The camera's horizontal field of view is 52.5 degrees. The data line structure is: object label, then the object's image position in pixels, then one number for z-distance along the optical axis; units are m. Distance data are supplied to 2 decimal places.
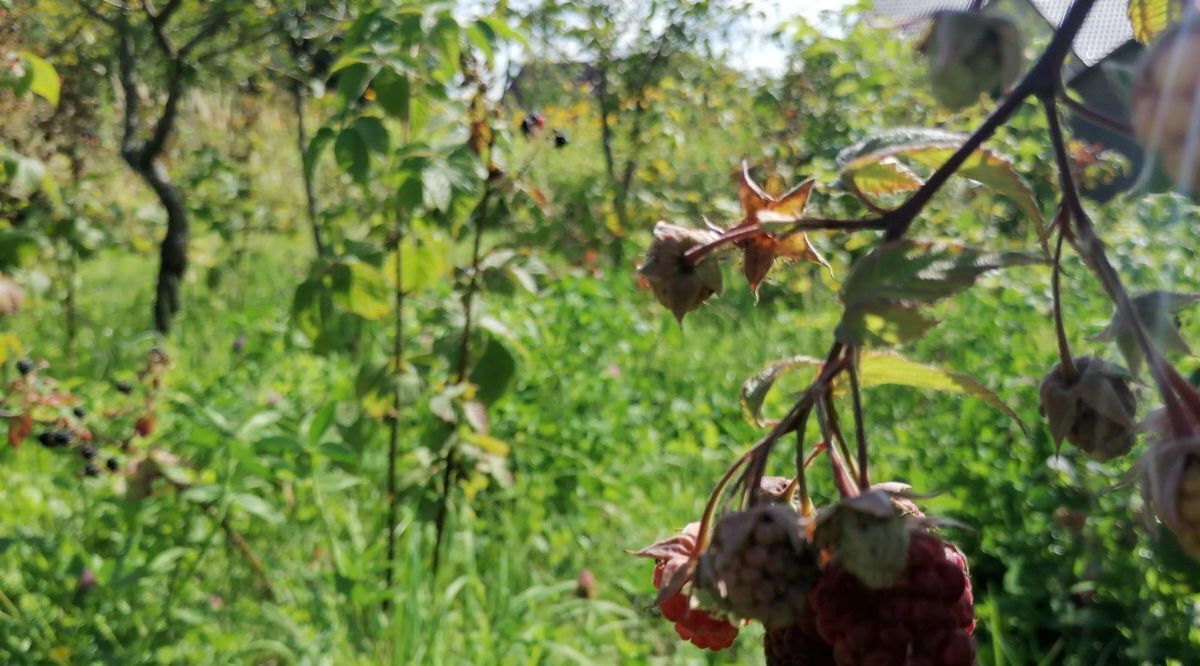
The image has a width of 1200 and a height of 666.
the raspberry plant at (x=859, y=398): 0.14
